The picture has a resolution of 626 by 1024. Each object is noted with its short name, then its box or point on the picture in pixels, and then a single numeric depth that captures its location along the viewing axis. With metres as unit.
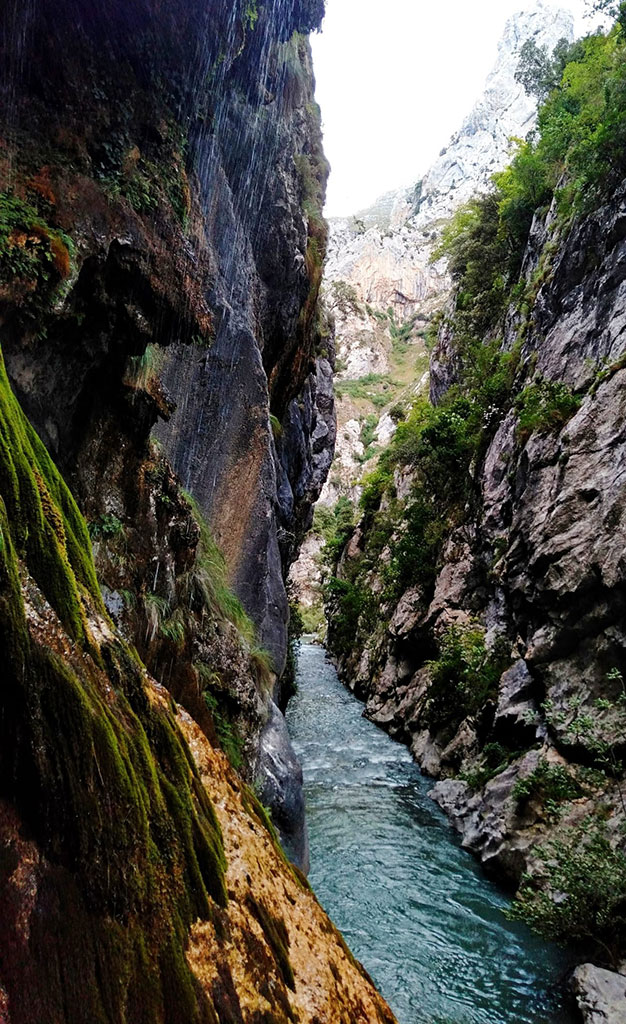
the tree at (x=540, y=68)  22.36
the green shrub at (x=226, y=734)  6.39
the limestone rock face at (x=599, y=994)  5.56
